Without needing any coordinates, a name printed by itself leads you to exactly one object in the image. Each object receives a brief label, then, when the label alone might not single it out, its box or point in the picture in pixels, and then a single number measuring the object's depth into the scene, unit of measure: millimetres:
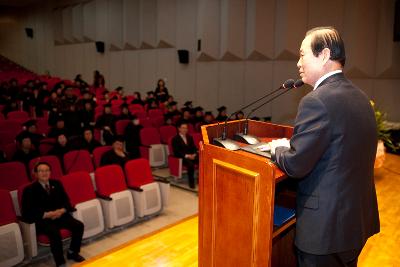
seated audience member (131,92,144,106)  10086
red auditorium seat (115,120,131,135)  7324
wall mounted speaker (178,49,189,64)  10836
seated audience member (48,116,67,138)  6058
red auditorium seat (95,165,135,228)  4133
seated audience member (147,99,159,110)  9487
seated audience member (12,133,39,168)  4882
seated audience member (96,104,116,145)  7400
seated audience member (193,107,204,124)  8312
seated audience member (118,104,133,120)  7711
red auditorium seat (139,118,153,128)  7641
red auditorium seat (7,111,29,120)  7355
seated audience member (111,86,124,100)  10672
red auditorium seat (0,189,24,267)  3283
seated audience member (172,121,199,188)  5926
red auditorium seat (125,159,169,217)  4457
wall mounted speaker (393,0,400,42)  6666
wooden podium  1377
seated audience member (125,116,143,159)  6387
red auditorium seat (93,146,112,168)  5281
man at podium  1255
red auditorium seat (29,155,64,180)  4543
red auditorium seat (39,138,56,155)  5500
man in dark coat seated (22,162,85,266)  3521
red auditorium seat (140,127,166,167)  6398
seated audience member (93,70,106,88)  12601
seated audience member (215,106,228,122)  8538
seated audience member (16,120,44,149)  5582
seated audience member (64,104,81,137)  6566
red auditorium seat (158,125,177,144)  7034
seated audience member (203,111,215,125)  8086
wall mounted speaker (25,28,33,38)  17906
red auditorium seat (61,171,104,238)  3896
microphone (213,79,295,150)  1632
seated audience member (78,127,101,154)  5776
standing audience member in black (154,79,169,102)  10310
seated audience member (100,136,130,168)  4988
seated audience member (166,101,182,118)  8437
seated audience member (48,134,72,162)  5309
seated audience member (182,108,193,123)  8125
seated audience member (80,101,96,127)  7456
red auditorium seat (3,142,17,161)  5295
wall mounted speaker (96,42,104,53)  13977
